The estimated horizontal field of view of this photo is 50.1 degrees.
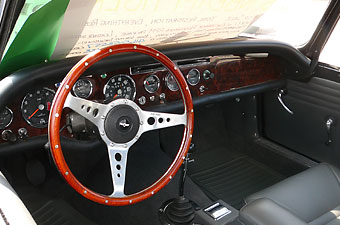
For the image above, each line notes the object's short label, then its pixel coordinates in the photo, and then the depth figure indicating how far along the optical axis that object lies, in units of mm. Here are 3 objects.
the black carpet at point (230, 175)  2355
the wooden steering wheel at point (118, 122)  1250
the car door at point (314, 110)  2123
